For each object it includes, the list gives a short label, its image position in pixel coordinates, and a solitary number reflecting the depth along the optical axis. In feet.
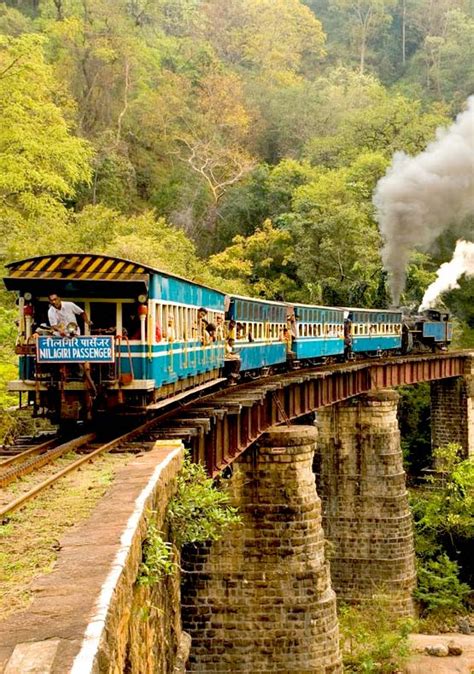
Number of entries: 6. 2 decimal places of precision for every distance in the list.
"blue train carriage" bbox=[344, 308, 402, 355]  110.83
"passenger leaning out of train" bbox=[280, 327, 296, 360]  89.14
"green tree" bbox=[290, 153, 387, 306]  170.30
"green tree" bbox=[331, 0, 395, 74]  334.17
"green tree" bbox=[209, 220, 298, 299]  175.32
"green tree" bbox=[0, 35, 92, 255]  110.52
